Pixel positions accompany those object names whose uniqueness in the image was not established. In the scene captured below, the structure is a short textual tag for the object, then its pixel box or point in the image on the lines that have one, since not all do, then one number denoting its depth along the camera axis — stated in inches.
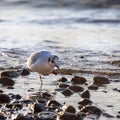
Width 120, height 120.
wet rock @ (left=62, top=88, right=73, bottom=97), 709.9
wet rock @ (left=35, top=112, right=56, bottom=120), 580.4
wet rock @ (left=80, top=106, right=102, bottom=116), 611.5
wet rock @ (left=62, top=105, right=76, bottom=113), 606.2
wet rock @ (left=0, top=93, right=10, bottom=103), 654.5
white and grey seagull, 761.6
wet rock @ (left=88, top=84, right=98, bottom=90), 751.1
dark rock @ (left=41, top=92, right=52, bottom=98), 701.3
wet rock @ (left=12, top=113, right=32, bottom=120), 568.4
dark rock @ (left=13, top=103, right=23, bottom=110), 630.9
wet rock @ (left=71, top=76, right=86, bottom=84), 786.2
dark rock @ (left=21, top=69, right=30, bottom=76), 852.9
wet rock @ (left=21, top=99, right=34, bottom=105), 657.6
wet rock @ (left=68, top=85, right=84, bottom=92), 730.8
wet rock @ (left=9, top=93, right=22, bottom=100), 681.8
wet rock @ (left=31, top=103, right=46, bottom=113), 611.2
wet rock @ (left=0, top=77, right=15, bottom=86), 763.4
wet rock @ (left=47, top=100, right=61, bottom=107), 638.5
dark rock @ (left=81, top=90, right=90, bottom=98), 696.9
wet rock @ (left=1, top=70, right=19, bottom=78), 815.2
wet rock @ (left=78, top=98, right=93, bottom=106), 653.3
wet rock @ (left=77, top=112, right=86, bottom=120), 574.9
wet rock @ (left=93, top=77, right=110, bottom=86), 786.2
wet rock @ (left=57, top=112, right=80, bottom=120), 569.6
